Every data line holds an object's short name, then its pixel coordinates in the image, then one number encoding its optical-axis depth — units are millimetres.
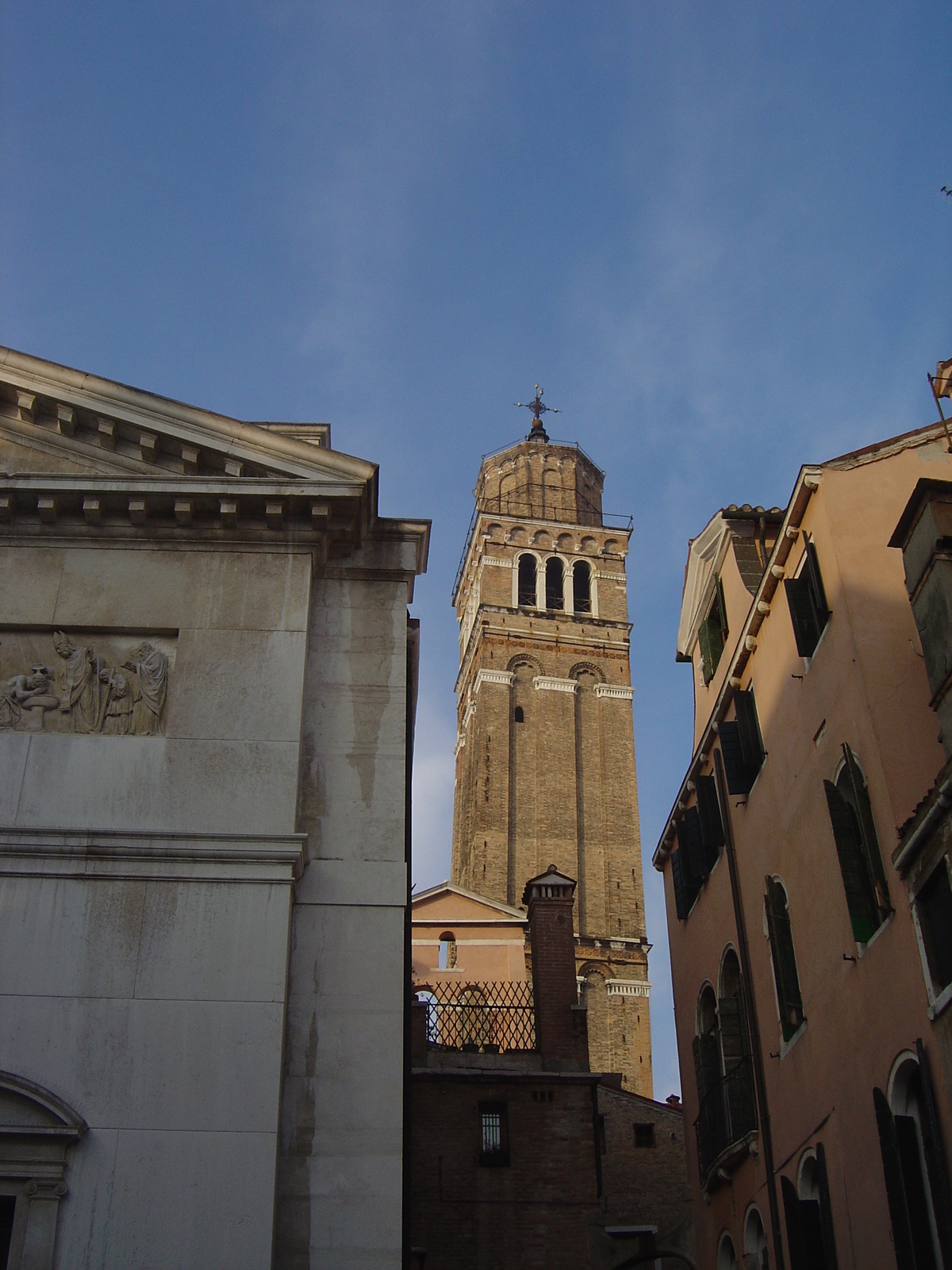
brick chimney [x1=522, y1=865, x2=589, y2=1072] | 22828
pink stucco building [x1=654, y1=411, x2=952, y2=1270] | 11492
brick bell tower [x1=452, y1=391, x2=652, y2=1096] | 52469
